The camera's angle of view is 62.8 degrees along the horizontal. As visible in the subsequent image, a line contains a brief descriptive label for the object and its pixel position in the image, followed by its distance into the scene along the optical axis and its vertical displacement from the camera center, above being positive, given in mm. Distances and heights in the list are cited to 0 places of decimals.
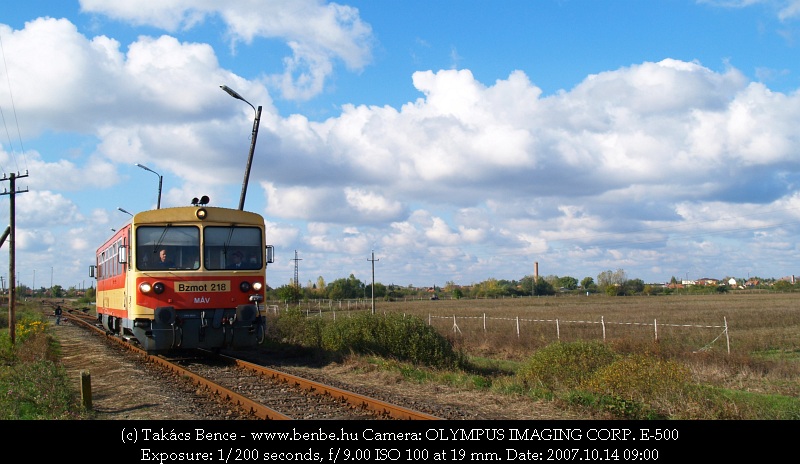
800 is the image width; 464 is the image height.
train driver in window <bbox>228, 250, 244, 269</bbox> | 14620 +670
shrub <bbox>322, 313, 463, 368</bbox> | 16734 -1400
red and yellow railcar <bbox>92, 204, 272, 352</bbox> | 13914 +334
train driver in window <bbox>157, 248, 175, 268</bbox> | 14180 +726
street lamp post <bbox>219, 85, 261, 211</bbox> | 21155 +4363
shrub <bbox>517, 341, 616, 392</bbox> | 12367 -1661
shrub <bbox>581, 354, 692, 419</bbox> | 8953 -1639
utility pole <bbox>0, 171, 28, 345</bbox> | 24000 +1341
